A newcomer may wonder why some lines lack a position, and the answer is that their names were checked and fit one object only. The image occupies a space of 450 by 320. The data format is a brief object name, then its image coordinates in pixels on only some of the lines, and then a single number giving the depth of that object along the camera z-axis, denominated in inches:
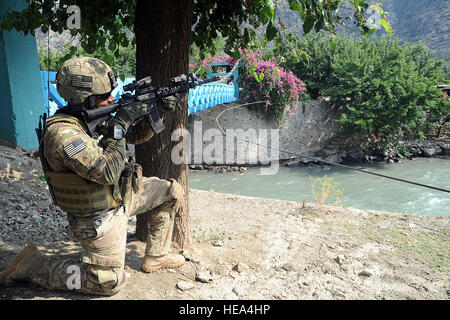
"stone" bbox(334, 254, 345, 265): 121.1
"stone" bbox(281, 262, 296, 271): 115.3
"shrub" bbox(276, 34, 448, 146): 595.5
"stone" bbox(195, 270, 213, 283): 102.3
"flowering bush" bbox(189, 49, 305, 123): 584.1
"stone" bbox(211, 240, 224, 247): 130.7
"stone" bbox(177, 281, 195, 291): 96.8
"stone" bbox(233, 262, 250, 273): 110.2
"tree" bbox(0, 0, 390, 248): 109.6
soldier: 79.9
